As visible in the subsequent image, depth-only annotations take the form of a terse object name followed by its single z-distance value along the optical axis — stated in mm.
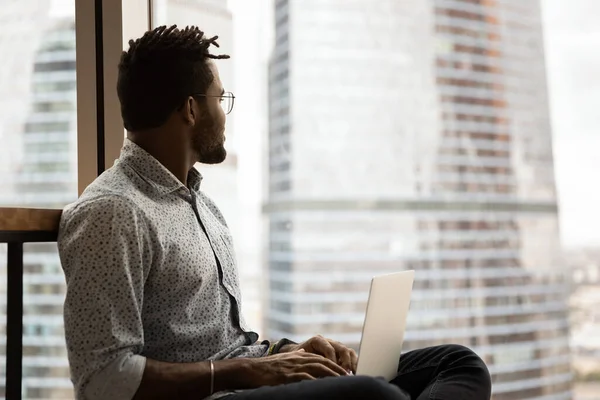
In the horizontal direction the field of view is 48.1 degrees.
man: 1193
